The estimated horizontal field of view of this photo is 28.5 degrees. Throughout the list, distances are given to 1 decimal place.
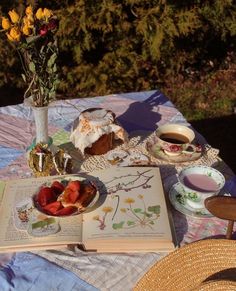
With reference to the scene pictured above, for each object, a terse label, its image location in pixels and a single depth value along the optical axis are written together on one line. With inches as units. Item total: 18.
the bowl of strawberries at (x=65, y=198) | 45.0
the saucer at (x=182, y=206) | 47.3
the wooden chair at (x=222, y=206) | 42.9
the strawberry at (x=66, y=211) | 44.6
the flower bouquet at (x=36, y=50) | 47.4
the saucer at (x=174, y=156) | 56.7
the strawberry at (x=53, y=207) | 44.9
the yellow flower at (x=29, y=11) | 47.4
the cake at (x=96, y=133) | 57.3
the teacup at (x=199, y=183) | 47.9
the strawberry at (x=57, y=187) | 47.1
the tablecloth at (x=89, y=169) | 40.4
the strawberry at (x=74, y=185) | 46.1
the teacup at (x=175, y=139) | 56.7
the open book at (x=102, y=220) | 42.6
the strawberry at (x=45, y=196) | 45.7
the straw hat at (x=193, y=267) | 39.1
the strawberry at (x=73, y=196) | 45.5
